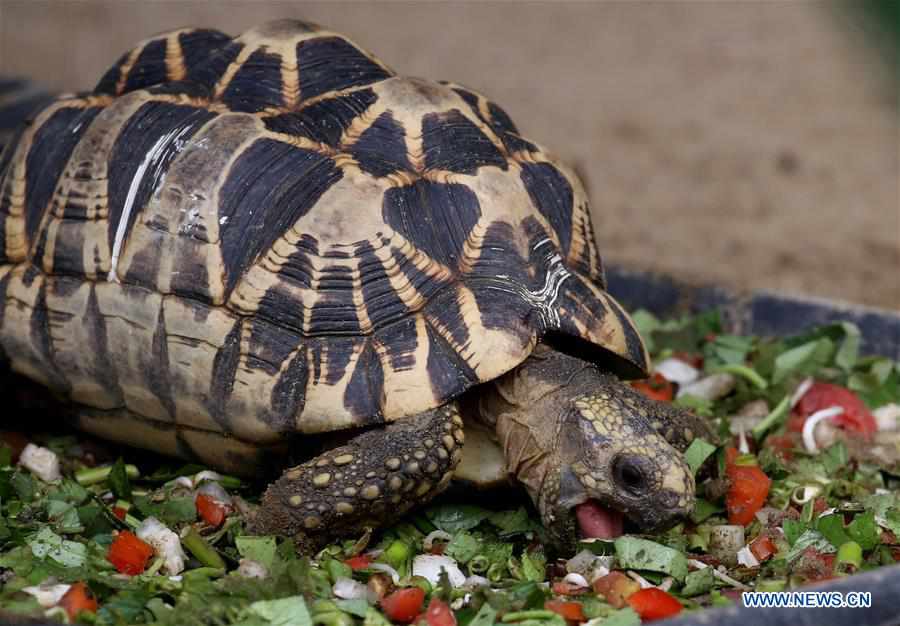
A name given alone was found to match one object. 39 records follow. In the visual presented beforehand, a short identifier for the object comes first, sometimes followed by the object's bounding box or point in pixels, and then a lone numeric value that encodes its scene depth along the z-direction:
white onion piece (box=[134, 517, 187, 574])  5.81
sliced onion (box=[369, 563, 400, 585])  5.83
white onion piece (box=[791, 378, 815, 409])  7.99
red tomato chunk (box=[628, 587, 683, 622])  5.39
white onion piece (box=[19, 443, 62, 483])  6.80
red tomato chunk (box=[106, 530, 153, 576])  5.77
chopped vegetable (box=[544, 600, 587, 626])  5.37
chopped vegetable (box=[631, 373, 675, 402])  7.83
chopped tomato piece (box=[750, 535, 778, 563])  6.07
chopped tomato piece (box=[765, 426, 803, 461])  7.31
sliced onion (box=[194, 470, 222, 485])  6.71
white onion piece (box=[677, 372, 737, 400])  8.06
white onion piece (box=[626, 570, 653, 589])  5.73
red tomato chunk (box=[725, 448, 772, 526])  6.54
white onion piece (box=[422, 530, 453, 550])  6.25
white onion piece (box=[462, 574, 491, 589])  5.75
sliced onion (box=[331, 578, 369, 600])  5.54
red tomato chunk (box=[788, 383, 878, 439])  7.72
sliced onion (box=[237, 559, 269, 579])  5.60
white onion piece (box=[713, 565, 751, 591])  5.74
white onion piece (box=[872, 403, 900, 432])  7.90
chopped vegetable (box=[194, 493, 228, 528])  6.28
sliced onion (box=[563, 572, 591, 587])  5.76
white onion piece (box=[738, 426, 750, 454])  7.34
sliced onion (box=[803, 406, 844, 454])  7.46
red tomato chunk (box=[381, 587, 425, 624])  5.40
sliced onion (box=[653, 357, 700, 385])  8.28
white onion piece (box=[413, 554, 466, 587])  5.83
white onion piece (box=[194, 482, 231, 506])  6.48
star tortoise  5.95
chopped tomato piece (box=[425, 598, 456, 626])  5.32
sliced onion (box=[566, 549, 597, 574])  5.86
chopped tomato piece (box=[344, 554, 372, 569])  5.91
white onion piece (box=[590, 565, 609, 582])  5.75
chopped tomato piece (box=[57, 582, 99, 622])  5.14
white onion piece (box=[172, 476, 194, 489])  6.71
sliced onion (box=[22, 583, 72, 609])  5.27
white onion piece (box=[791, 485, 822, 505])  6.73
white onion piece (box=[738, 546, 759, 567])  6.03
